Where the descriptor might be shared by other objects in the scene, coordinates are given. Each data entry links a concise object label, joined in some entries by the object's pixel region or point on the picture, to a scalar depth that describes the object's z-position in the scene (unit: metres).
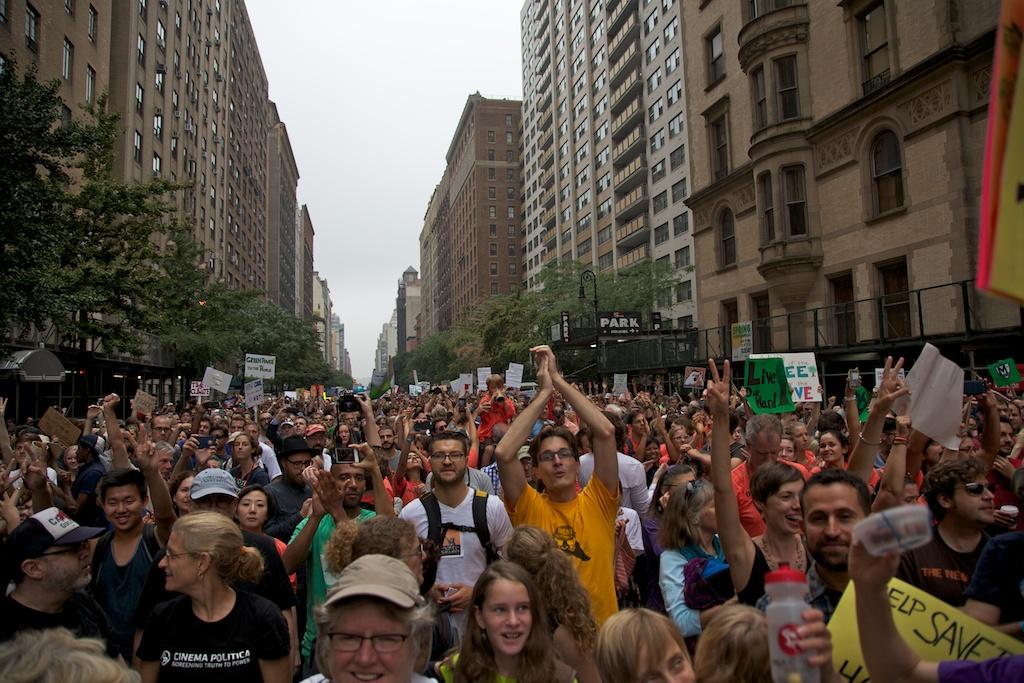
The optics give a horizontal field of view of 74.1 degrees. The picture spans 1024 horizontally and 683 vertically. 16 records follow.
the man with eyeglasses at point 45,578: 3.32
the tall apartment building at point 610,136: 50.66
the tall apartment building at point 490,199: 111.75
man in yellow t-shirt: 3.98
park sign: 33.72
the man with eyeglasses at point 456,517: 4.12
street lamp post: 31.46
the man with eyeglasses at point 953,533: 3.24
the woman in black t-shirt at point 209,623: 2.94
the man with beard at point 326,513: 4.07
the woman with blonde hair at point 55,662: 2.03
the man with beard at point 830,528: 2.63
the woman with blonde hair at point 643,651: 2.46
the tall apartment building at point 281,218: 103.94
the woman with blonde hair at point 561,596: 3.10
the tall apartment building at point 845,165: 18.77
